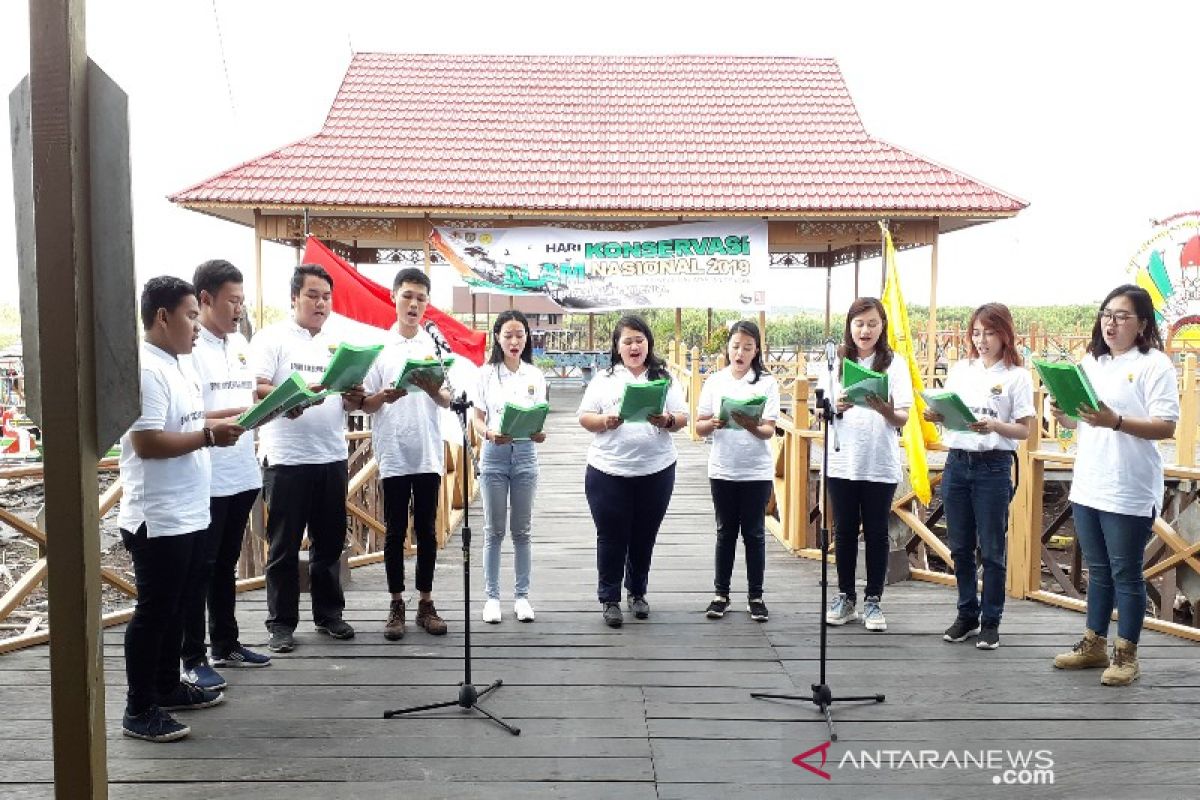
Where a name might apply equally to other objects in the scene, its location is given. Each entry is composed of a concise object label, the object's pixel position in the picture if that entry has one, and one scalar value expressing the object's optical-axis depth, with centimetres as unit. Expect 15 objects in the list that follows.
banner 1189
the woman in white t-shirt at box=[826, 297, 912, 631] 463
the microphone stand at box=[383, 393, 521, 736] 372
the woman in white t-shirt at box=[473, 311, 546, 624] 475
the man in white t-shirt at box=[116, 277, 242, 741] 331
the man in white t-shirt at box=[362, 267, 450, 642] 456
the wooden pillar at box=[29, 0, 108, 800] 213
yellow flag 513
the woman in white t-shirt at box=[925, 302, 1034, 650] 442
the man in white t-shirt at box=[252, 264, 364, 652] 434
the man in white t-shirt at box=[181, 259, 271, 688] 384
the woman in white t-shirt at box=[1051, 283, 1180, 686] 392
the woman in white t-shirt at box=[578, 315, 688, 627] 475
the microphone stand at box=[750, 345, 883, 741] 376
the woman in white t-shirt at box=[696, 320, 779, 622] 486
